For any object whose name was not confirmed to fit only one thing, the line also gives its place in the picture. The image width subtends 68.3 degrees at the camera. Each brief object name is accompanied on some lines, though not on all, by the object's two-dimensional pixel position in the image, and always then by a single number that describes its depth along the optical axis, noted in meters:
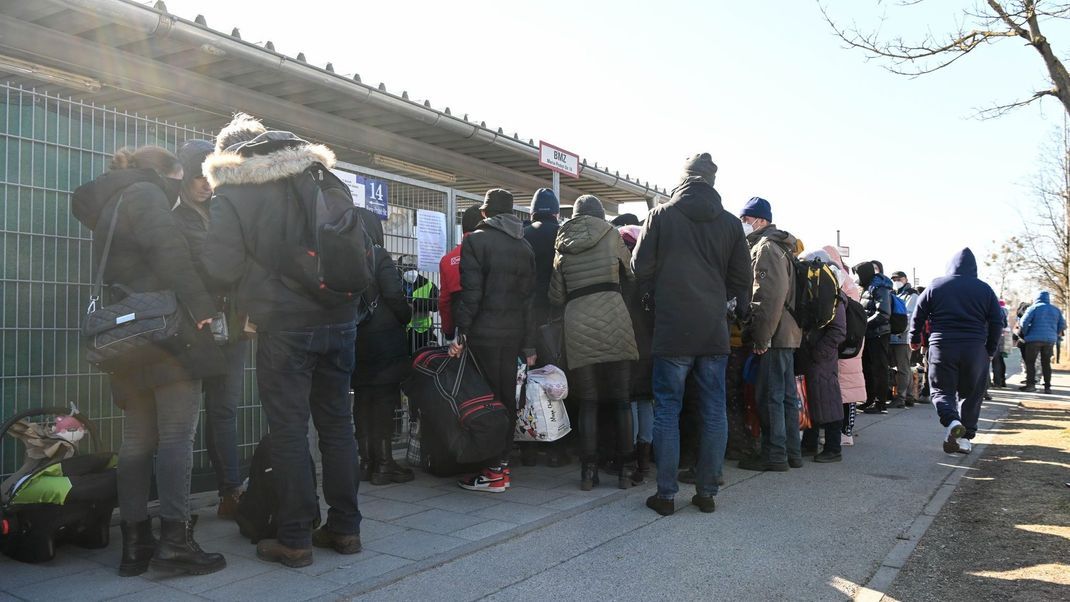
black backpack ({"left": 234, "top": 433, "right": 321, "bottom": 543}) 3.97
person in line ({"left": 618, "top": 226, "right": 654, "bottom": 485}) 5.67
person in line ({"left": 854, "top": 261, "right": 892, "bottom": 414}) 9.72
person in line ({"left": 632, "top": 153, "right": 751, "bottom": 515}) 4.75
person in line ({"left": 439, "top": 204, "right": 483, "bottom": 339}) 5.34
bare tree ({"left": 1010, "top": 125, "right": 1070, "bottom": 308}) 23.01
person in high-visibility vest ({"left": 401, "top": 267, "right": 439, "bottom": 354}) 6.22
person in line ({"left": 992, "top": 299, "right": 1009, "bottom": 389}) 15.09
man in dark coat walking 7.01
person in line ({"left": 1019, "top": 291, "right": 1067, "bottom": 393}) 14.15
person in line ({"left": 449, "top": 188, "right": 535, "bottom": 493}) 5.19
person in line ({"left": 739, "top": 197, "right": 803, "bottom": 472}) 6.00
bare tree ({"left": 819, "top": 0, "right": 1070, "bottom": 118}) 8.45
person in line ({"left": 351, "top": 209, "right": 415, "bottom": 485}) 5.34
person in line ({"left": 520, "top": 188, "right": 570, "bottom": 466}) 6.00
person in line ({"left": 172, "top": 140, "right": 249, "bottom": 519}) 3.98
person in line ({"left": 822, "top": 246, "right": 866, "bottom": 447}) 7.21
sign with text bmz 6.85
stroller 3.64
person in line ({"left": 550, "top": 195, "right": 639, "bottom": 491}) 5.25
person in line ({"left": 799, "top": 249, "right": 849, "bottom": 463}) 6.68
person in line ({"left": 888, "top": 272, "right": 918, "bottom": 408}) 11.13
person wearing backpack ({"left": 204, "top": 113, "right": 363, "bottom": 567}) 3.58
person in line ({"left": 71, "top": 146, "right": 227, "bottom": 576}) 3.55
